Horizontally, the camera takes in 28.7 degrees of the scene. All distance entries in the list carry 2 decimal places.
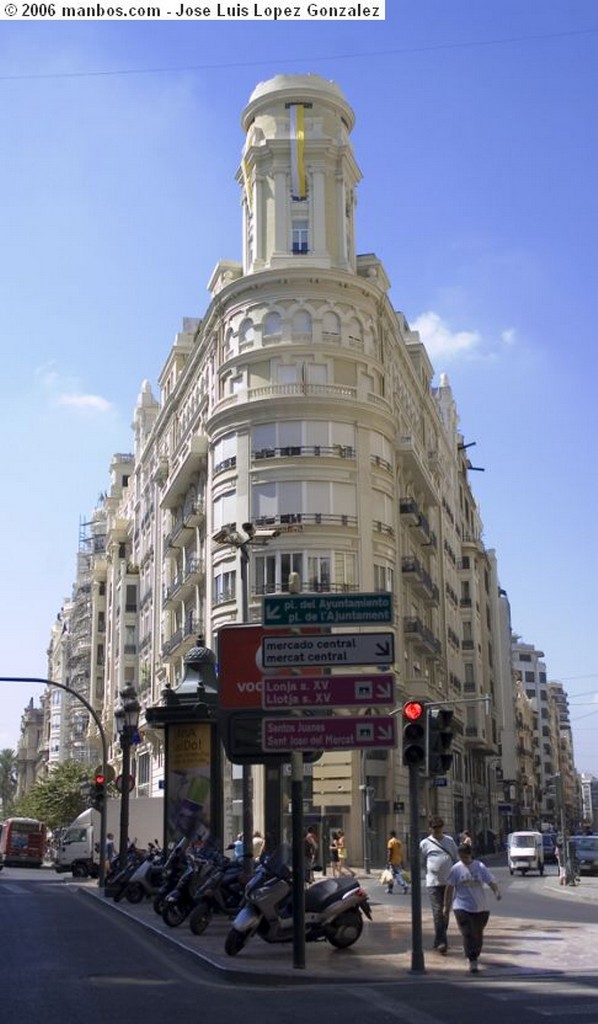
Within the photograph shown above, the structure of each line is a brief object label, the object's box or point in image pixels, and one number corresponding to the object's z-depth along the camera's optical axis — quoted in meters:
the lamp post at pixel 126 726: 28.94
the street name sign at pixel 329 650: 13.25
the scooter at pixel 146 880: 23.48
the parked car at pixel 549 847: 57.53
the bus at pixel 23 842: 59.59
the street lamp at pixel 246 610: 20.70
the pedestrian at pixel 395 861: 28.34
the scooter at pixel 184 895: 18.17
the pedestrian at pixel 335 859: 30.18
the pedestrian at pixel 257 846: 31.15
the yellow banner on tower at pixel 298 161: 47.53
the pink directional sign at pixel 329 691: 13.22
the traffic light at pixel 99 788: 32.28
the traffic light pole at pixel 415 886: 12.78
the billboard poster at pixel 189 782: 23.66
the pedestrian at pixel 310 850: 24.76
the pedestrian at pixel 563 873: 34.85
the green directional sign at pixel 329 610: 13.27
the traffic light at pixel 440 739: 13.21
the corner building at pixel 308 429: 44.19
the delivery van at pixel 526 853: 43.47
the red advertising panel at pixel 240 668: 18.28
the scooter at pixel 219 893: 17.03
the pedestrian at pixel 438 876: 14.89
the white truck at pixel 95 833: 41.00
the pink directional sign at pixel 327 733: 12.98
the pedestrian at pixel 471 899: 13.05
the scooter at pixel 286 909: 14.26
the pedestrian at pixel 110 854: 36.10
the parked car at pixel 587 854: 44.44
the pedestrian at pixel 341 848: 31.73
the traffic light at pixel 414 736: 13.07
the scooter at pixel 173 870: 19.31
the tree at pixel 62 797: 76.44
